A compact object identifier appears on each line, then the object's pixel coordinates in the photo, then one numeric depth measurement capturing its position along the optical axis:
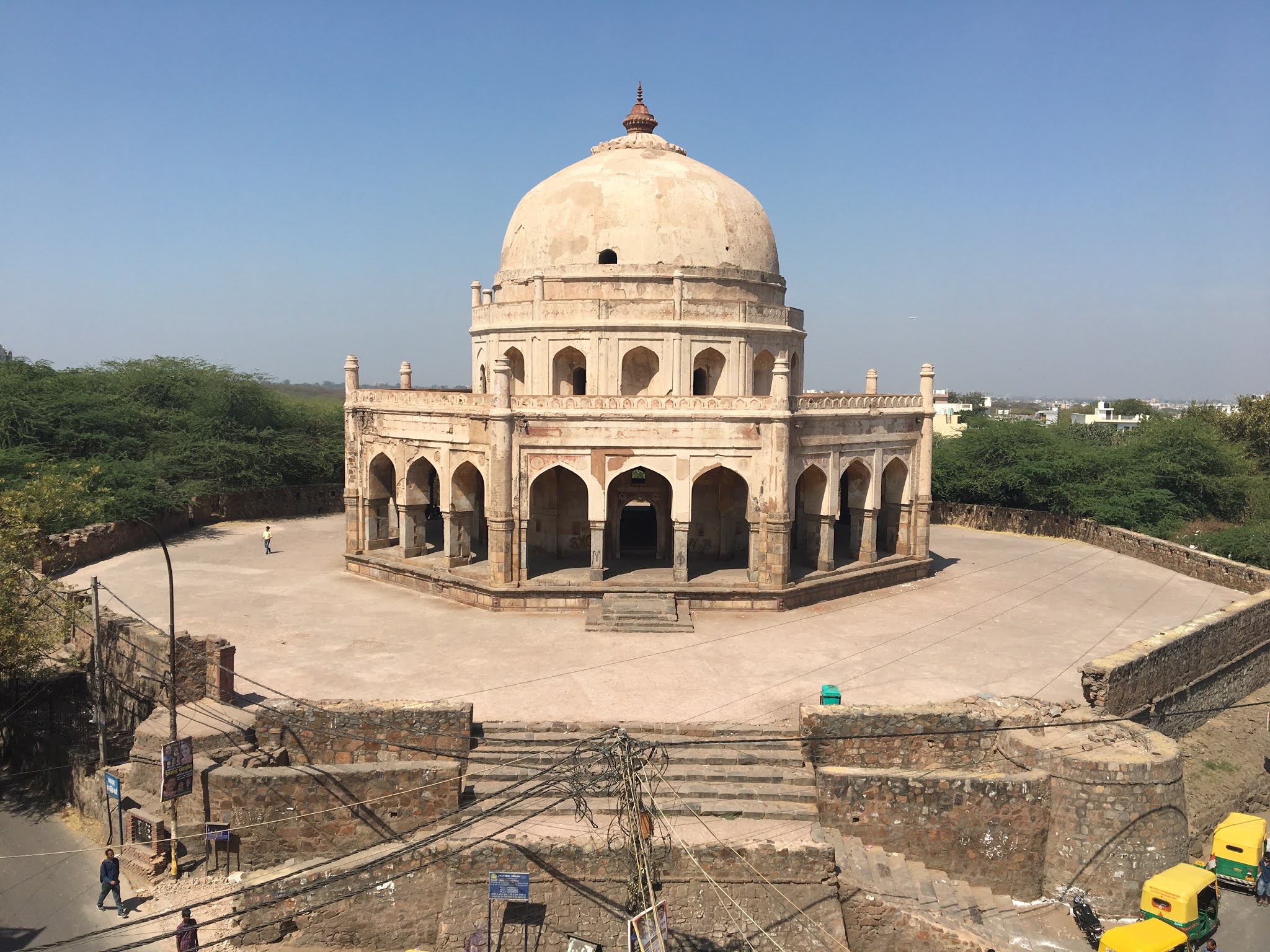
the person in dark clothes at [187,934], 11.80
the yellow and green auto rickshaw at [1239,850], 15.22
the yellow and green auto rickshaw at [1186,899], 13.09
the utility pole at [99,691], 15.34
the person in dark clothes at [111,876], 12.94
